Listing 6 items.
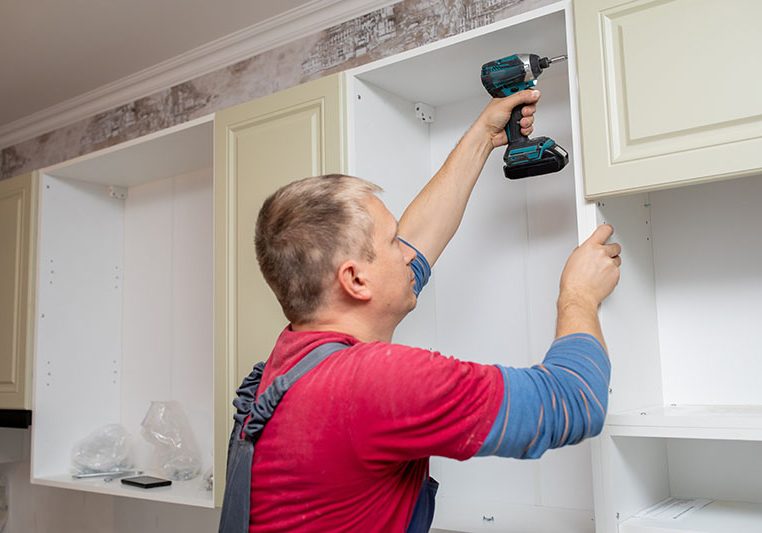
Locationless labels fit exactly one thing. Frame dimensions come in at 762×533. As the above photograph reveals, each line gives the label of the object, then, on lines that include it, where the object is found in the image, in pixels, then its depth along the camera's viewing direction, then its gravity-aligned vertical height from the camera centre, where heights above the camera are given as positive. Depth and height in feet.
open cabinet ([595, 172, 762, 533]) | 4.75 -0.04
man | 3.31 -0.20
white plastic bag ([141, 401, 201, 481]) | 8.33 -1.01
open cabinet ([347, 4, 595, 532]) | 5.98 +0.81
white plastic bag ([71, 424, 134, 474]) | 8.82 -1.18
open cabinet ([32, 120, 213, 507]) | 8.75 +0.65
